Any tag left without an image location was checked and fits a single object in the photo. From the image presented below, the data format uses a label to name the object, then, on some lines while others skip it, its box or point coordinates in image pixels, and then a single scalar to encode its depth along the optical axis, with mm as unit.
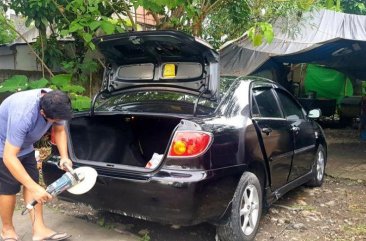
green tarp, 12945
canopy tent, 9688
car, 3105
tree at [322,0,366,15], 15188
